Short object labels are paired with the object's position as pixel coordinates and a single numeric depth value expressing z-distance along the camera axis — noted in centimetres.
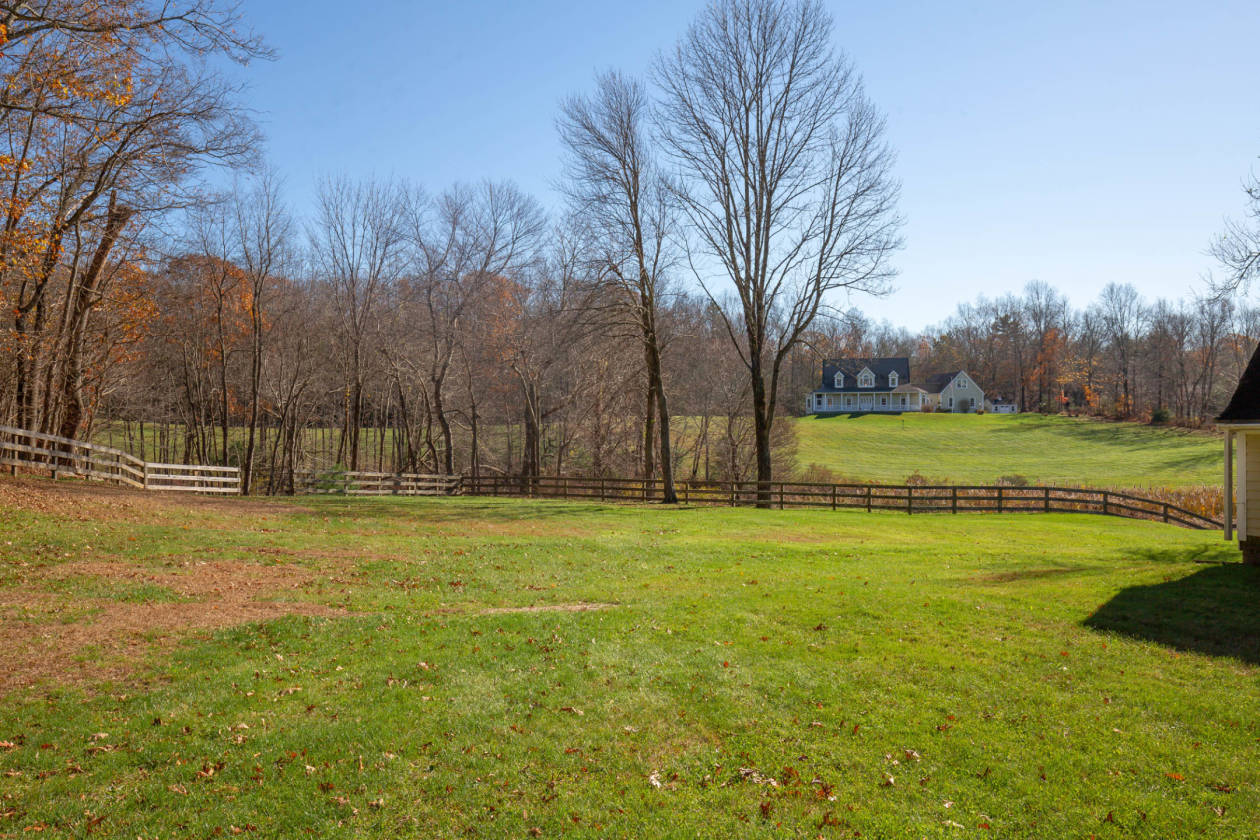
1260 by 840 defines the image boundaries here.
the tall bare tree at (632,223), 2694
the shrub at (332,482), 2917
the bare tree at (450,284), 3497
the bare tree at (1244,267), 1598
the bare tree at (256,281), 3066
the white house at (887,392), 8544
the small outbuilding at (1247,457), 1323
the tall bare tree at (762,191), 2630
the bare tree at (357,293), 3588
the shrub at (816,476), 4179
